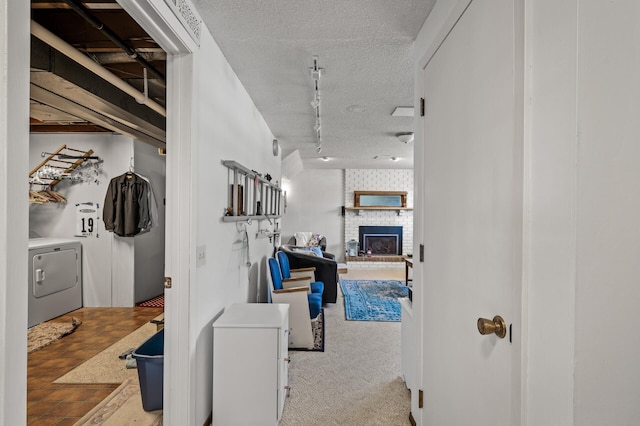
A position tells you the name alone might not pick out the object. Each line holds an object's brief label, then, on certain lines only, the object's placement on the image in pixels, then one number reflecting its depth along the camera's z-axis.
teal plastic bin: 1.88
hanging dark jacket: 3.96
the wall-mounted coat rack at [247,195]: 2.54
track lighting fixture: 2.50
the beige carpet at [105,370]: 2.46
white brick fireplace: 8.32
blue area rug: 4.20
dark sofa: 4.68
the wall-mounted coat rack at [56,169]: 4.00
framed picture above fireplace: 8.31
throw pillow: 5.71
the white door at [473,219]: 1.00
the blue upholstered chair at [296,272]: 4.02
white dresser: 1.90
